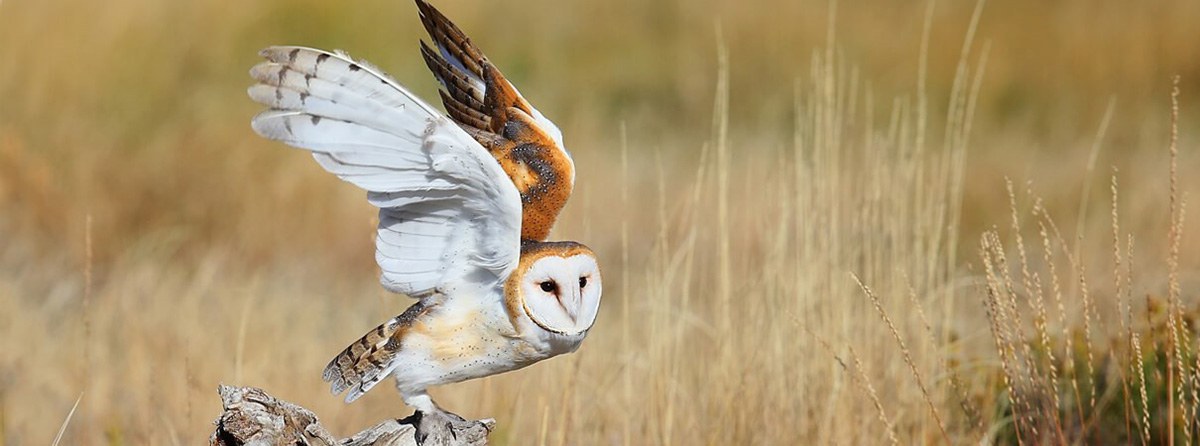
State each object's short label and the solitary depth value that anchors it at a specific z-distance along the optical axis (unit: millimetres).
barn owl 12474
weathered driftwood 12535
